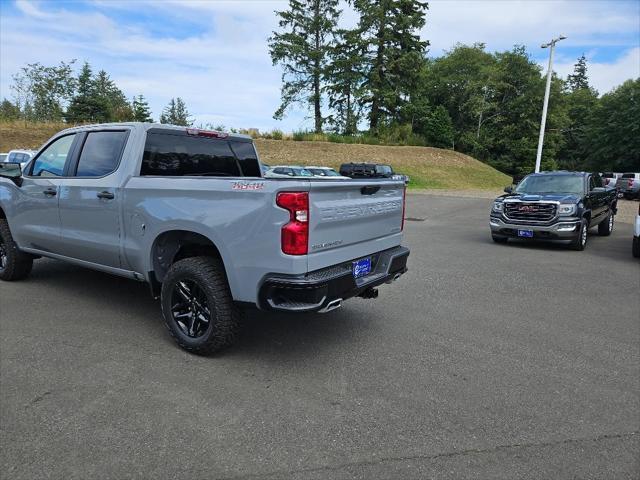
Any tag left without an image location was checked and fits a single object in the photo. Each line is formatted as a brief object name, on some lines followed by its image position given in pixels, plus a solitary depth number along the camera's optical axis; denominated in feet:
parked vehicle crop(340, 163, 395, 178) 82.71
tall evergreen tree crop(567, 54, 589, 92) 345.72
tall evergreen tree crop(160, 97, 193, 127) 260.62
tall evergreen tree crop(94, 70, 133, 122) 116.41
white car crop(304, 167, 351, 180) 65.31
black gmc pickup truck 31.76
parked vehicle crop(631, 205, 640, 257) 28.68
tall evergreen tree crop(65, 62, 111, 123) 128.77
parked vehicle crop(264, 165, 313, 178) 63.52
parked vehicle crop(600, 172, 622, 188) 91.24
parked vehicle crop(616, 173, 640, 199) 86.92
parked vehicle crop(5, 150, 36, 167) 57.47
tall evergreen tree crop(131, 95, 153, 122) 154.06
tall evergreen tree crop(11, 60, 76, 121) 119.75
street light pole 88.97
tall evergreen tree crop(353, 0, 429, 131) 159.02
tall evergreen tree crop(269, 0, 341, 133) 160.04
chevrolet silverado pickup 11.29
